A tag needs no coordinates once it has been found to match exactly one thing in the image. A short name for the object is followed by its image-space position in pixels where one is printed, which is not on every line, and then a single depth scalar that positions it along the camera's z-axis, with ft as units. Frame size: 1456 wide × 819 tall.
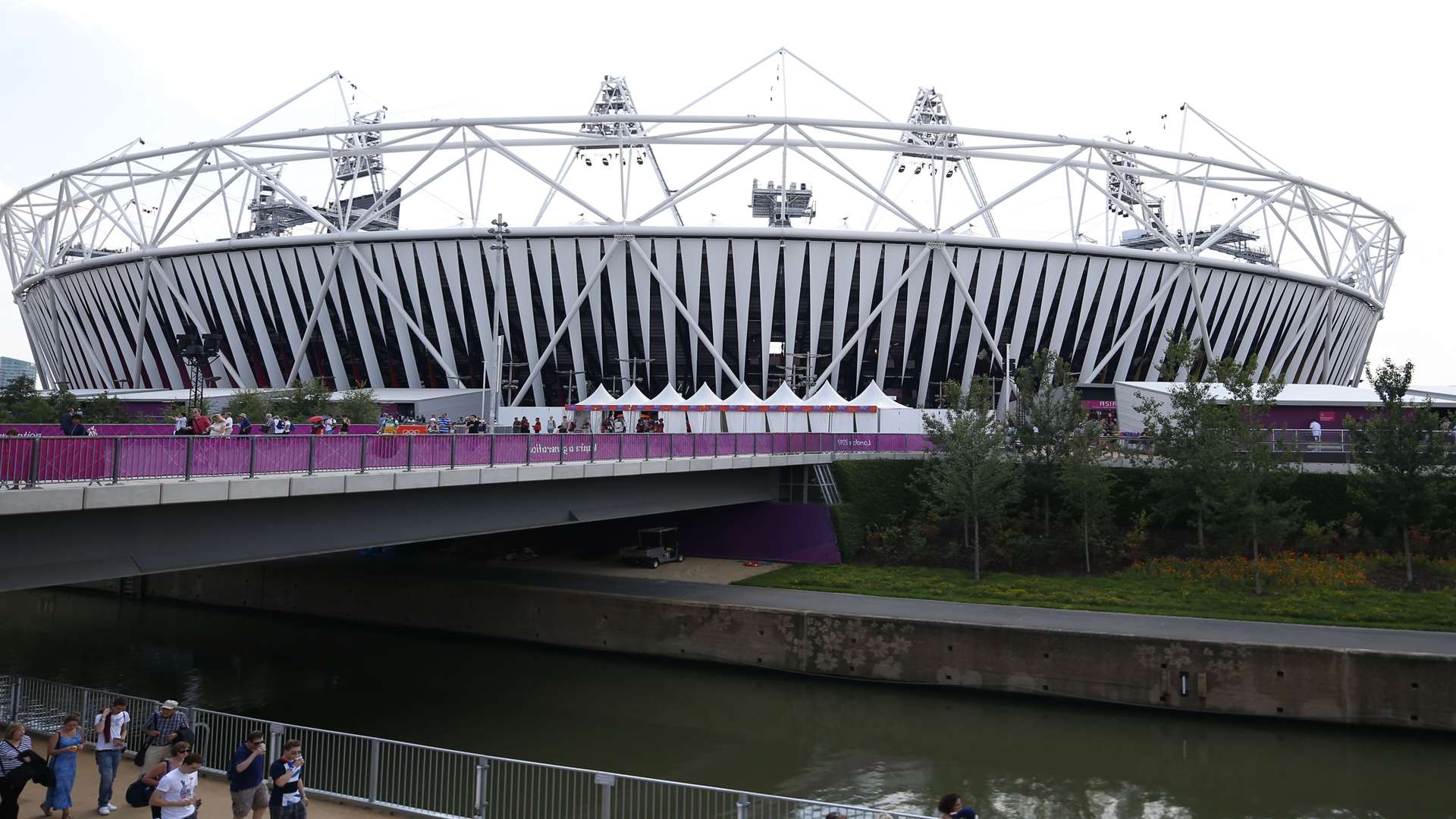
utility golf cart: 91.91
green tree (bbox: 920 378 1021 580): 89.97
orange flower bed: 77.25
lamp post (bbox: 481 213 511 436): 116.37
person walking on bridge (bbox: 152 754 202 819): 29.53
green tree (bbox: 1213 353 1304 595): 78.74
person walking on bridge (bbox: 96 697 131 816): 34.24
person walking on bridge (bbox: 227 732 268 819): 31.76
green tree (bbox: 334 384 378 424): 122.72
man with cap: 36.73
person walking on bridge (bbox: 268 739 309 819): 30.99
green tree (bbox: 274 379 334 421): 125.90
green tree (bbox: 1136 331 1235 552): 82.53
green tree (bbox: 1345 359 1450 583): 79.00
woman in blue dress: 32.86
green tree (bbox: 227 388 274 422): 120.67
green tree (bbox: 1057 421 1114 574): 87.76
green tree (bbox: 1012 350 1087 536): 94.43
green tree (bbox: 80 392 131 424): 136.36
